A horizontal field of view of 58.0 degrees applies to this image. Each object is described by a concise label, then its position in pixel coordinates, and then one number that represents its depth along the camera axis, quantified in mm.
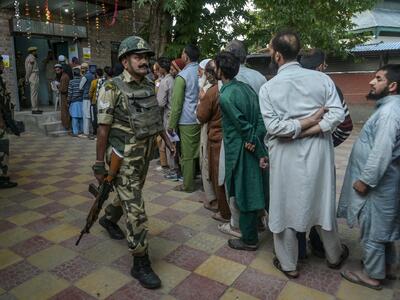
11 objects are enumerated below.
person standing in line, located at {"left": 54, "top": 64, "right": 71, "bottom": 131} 8891
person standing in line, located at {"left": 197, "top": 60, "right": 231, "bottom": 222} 3711
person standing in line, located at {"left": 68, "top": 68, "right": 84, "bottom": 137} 8633
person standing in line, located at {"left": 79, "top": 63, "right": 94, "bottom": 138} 8438
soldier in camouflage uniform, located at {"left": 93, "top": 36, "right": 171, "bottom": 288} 2619
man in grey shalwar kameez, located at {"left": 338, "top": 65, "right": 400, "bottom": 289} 2363
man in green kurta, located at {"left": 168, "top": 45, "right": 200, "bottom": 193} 4535
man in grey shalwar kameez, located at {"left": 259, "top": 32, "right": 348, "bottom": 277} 2480
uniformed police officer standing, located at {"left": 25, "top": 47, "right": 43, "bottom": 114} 9133
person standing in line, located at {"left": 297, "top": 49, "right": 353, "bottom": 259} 2910
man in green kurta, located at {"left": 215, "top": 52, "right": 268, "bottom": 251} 2963
